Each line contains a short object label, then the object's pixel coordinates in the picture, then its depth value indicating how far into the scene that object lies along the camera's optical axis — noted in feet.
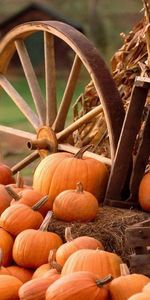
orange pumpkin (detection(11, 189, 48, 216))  14.39
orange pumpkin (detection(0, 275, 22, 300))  11.86
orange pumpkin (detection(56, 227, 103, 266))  12.67
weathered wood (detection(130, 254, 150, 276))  12.10
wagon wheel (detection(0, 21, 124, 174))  15.23
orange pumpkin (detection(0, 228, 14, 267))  13.62
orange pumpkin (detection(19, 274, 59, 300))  11.48
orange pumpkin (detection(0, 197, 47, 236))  13.87
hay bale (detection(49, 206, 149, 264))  13.53
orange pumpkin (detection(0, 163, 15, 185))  16.35
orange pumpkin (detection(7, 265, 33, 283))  13.17
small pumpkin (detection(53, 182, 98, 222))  14.06
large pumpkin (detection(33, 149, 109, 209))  15.01
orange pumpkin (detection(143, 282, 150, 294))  10.57
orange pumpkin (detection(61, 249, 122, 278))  12.00
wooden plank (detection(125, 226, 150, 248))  12.20
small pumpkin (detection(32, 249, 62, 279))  12.22
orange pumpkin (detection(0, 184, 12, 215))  14.71
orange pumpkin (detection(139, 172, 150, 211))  14.53
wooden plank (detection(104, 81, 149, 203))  14.61
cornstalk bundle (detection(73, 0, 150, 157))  17.90
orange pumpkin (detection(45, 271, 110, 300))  11.07
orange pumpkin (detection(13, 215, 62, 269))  13.29
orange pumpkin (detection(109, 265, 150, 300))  11.10
